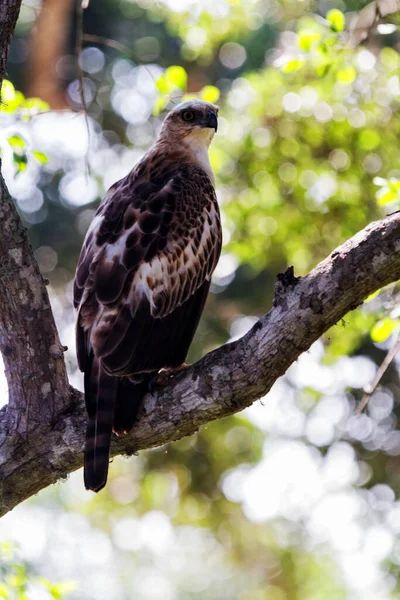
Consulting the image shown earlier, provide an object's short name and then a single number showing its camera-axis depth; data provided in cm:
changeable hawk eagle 1042
